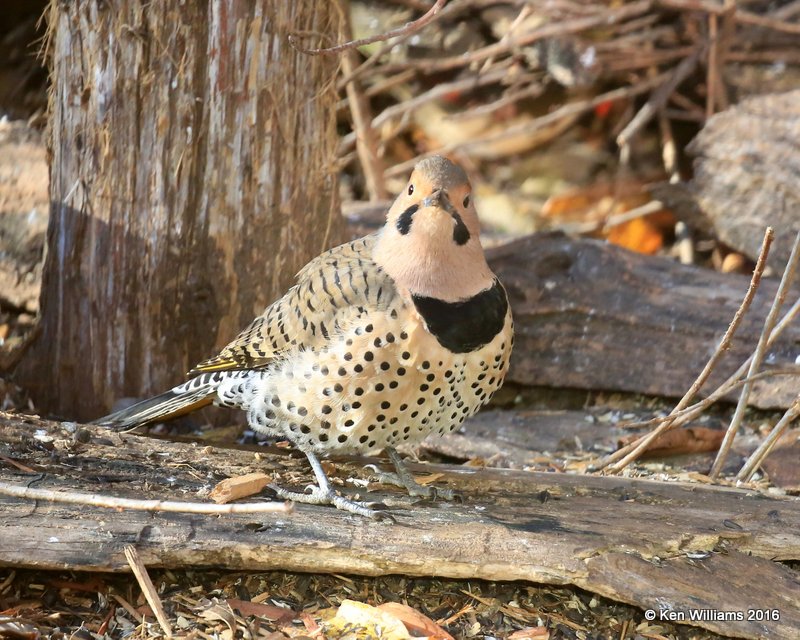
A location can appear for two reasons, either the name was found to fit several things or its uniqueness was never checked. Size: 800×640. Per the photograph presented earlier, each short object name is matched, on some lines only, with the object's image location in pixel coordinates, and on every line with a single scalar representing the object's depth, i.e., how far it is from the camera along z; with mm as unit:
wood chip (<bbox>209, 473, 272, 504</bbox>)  7113
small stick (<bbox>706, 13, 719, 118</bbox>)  15641
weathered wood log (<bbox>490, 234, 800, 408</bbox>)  10711
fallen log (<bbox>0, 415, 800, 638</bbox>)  6480
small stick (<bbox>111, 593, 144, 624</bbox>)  6391
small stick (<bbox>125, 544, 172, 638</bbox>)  6316
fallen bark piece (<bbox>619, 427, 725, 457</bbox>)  9508
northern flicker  7195
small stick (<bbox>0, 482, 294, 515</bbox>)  5719
